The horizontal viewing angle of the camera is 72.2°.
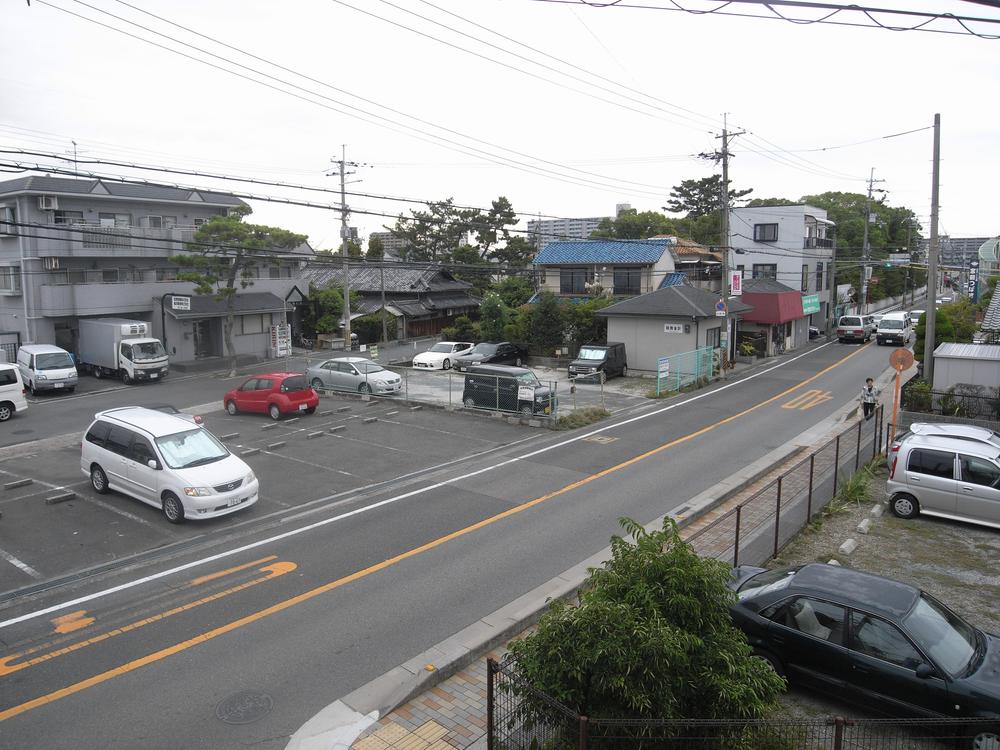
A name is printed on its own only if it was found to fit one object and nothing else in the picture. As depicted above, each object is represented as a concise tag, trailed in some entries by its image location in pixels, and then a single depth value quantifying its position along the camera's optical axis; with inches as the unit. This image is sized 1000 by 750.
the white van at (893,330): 1743.4
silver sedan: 1082.1
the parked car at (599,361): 1250.0
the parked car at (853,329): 1852.9
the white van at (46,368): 1170.0
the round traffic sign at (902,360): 652.1
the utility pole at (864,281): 2278.5
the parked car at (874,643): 259.1
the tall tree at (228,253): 1373.0
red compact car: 923.4
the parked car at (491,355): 1392.7
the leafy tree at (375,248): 2563.5
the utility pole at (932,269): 842.8
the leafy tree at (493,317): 1547.7
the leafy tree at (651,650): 204.1
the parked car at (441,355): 1384.1
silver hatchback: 501.4
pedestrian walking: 865.5
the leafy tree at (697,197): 2869.1
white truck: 1285.7
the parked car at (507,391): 914.7
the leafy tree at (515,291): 1862.7
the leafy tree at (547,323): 1483.8
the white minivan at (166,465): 525.0
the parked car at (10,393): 981.2
